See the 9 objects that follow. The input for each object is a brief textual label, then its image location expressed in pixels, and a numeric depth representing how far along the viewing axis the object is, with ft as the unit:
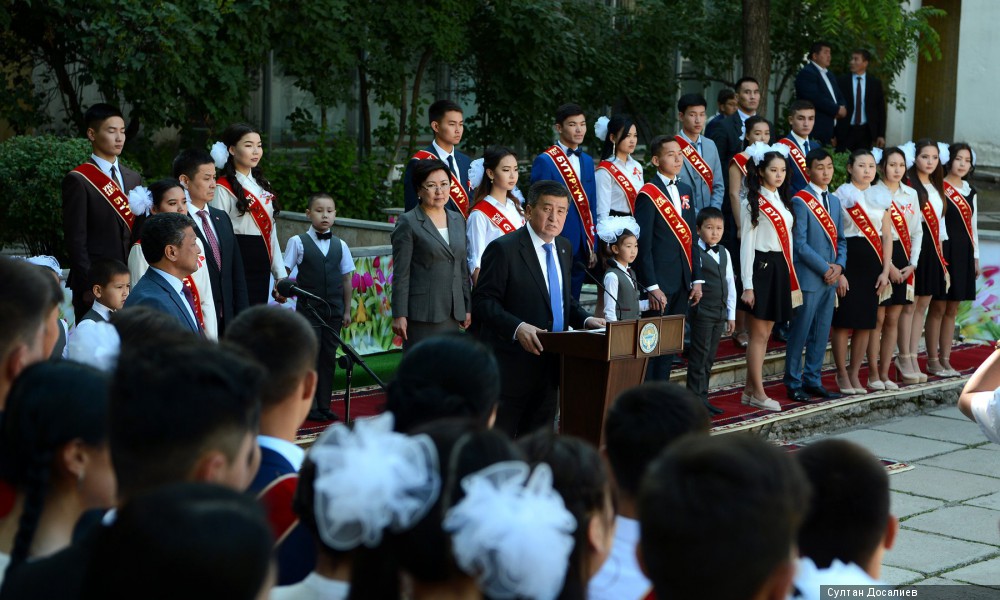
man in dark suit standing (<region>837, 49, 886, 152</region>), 39.27
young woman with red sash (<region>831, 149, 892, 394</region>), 27.81
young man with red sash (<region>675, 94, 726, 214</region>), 28.68
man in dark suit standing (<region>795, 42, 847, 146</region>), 37.91
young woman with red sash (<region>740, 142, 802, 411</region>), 26.02
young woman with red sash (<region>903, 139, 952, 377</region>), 29.66
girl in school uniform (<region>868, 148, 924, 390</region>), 28.53
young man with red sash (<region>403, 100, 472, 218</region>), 24.80
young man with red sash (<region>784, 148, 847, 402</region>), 26.78
